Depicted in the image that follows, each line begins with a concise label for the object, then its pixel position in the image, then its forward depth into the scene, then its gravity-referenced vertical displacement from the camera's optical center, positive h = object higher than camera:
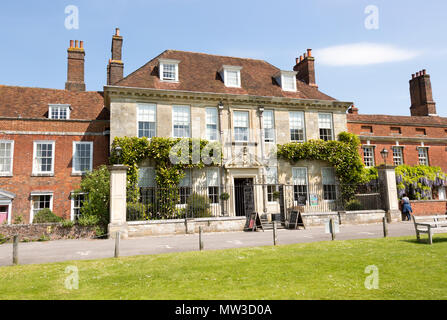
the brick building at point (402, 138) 25.75 +4.40
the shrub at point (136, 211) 14.92 -0.58
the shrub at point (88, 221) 14.33 -0.92
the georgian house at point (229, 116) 19.17 +5.09
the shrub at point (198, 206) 16.89 -0.47
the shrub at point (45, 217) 16.97 -0.83
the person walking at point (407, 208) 18.88 -0.94
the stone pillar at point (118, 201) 13.81 -0.06
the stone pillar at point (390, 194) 17.88 -0.09
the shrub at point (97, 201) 14.67 -0.05
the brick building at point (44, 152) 18.83 +2.96
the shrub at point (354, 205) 19.22 -0.70
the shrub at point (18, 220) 17.71 -0.98
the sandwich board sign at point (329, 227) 11.07 -1.14
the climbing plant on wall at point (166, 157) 17.89 +2.31
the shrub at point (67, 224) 14.14 -1.00
